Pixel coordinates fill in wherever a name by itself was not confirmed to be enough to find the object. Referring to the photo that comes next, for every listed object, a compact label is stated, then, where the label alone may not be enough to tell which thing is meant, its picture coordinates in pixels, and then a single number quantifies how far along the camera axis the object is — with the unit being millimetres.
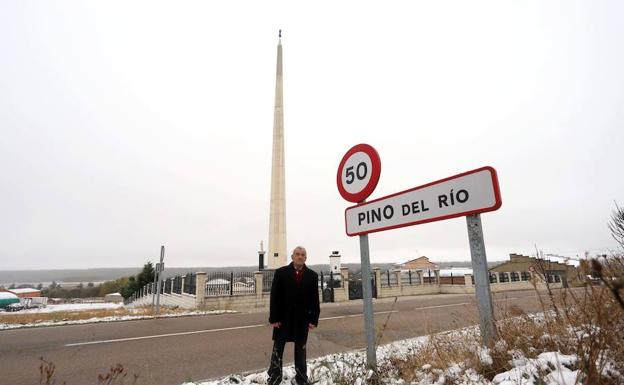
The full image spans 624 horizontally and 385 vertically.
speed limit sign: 3900
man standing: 3963
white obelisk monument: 26733
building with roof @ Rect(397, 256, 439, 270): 52394
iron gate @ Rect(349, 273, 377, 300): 20789
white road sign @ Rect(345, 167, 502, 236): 2775
